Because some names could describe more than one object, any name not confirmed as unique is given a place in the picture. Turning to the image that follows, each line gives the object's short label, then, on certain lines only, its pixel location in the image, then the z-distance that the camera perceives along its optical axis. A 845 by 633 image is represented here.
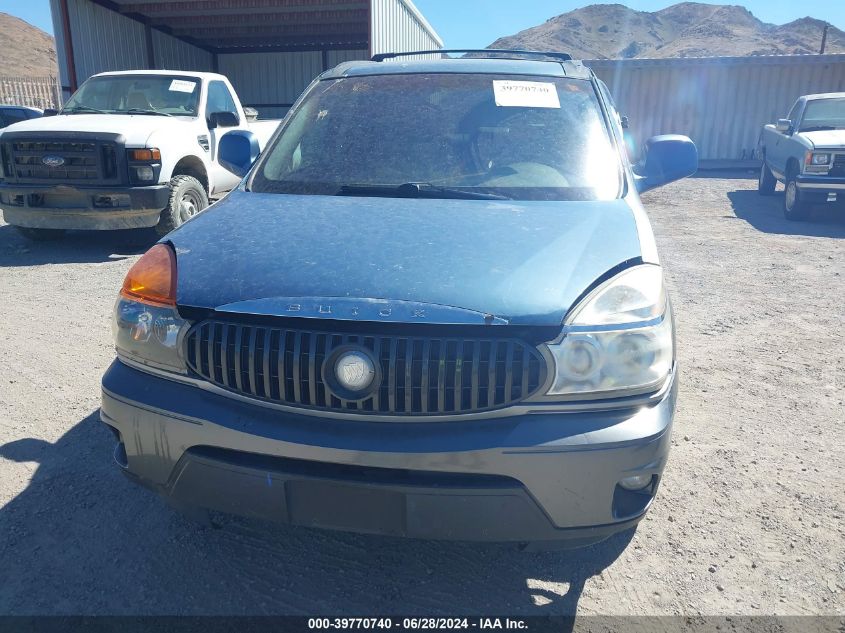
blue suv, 1.92
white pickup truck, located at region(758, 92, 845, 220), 9.55
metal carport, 13.37
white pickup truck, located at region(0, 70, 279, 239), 6.93
